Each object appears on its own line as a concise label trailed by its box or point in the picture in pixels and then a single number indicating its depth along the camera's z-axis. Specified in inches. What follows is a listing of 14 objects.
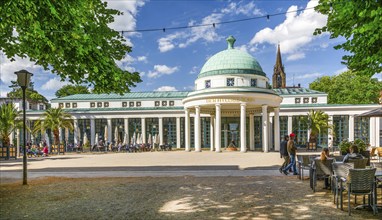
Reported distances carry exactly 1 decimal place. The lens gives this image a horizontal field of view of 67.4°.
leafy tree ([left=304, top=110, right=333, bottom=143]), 1483.8
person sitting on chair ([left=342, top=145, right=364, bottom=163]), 414.9
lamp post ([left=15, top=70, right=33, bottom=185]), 484.1
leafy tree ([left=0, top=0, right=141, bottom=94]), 333.1
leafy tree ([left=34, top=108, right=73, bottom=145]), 1464.9
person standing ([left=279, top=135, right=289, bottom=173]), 592.1
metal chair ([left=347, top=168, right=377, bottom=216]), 290.0
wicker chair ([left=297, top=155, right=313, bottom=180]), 498.5
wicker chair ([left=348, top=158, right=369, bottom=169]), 393.1
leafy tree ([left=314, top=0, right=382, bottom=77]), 287.4
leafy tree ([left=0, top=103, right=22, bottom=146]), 1117.7
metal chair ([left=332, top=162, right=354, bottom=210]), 307.7
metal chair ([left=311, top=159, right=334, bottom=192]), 399.5
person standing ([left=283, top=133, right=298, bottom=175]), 554.3
